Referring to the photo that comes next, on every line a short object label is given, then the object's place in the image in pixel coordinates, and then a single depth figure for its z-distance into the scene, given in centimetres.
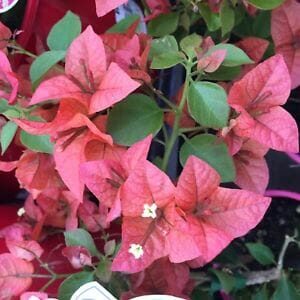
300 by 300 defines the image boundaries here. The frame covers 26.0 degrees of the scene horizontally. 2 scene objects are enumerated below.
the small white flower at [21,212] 83
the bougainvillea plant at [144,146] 57
